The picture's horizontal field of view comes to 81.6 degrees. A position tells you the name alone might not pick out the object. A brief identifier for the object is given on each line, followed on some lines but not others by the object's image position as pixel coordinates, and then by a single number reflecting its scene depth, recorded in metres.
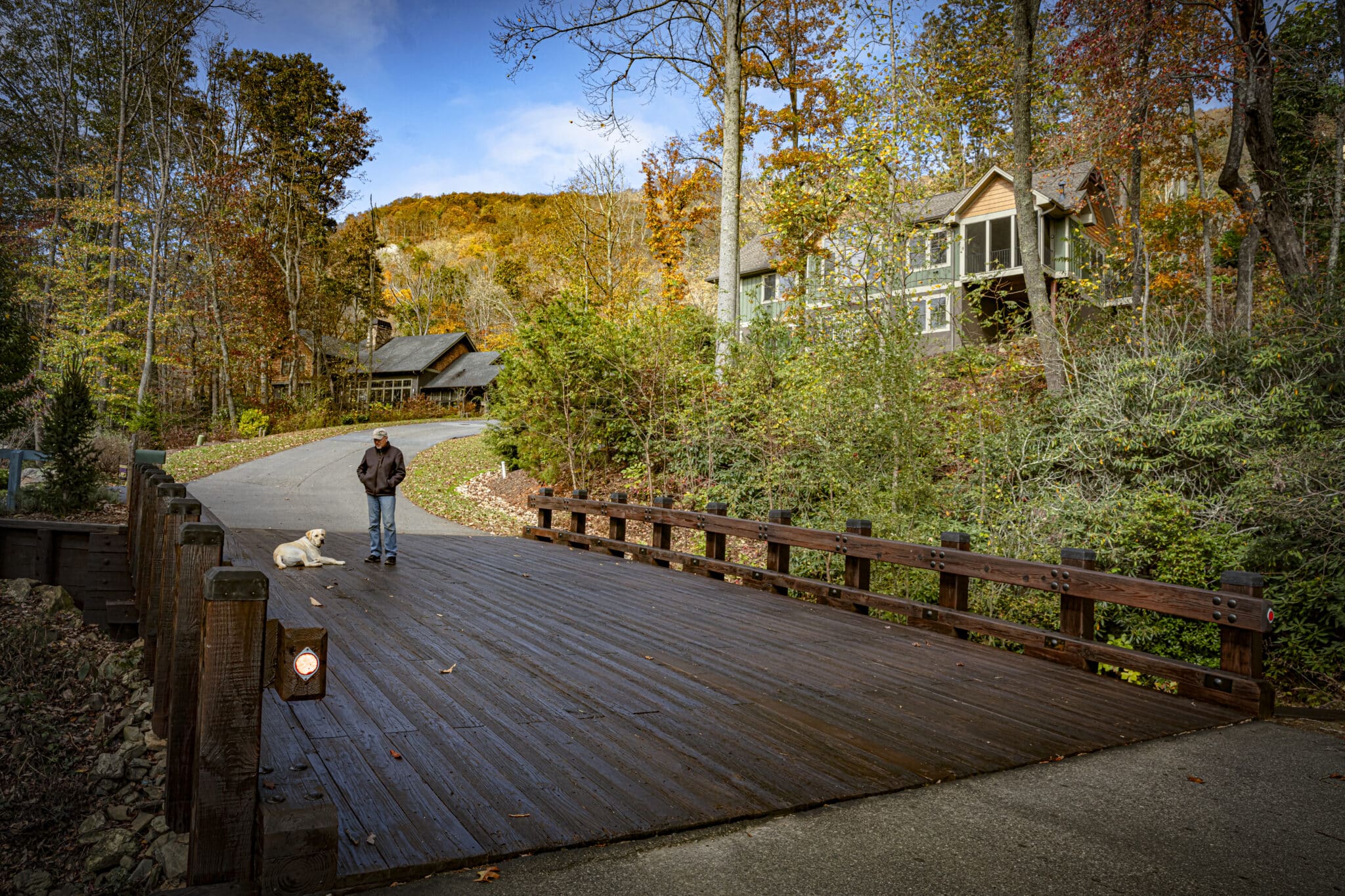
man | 7.94
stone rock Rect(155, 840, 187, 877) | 2.71
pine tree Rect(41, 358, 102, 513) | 10.32
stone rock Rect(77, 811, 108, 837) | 3.78
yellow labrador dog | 7.51
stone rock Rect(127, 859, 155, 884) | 2.87
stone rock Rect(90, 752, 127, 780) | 4.36
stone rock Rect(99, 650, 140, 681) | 6.53
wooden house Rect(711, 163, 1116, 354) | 24.17
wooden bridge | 2.27
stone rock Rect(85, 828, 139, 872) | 3.28
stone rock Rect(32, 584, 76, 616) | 7.90
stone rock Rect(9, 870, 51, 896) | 3.38
